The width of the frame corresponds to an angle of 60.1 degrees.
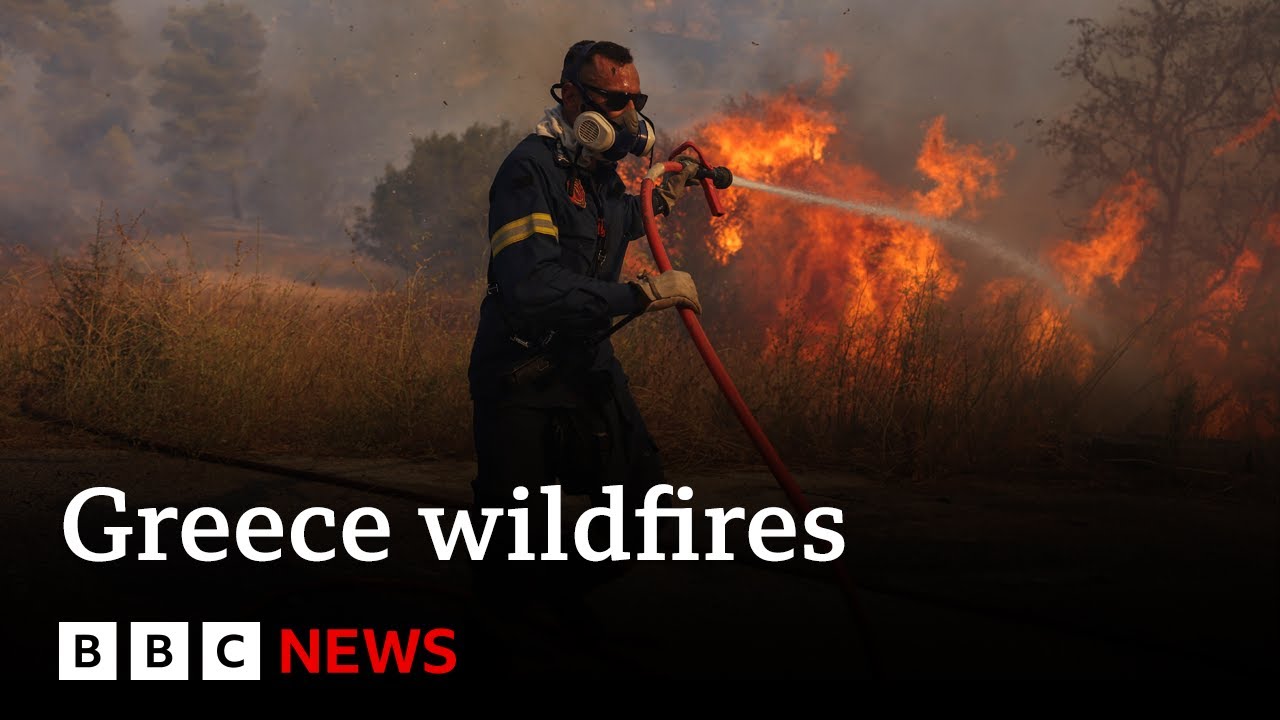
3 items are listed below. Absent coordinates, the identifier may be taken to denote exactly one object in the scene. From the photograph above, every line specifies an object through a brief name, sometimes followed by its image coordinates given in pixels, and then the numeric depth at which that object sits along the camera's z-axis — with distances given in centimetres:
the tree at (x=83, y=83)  8106
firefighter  348
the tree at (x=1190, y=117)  1938
